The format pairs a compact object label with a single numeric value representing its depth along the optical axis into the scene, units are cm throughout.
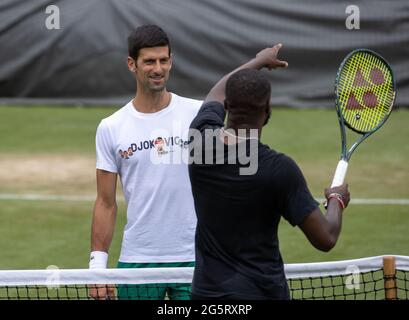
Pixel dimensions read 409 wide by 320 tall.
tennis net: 1246
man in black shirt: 981
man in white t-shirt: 1277
